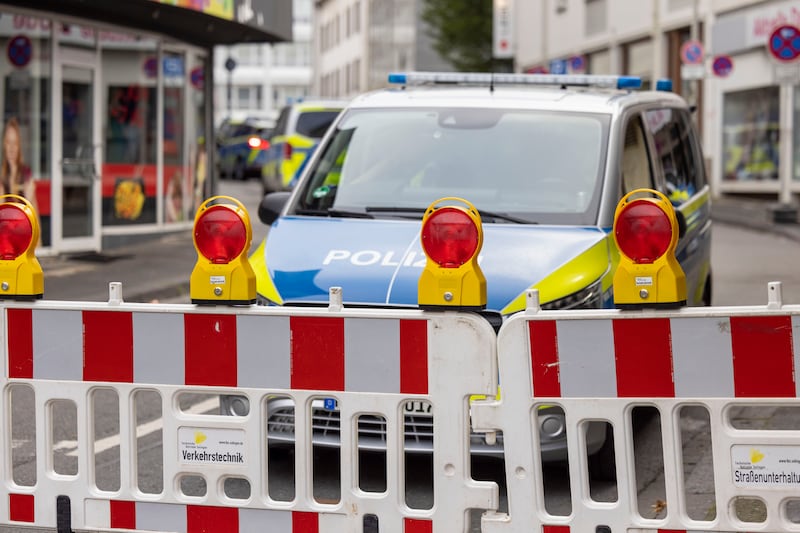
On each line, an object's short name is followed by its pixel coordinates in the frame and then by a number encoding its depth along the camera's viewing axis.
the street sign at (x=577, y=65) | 36.25
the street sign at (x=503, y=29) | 47.50
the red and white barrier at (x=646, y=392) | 4.16
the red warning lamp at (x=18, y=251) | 4.71
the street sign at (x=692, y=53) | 27.61
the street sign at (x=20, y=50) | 15.52
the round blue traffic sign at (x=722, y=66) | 27.28
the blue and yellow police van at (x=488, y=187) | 6.10
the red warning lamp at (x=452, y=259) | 4.30
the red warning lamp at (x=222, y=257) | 4.53
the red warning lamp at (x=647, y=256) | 4.19
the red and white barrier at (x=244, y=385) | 4.36
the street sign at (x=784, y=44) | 20.91
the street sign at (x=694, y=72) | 27.33
